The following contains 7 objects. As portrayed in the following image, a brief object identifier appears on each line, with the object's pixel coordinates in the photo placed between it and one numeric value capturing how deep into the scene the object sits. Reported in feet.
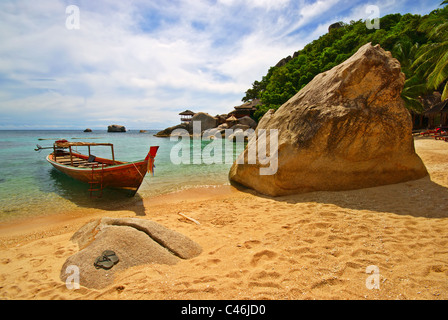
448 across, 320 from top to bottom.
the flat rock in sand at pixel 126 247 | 9.33
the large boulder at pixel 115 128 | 323.61
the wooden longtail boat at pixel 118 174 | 26.00
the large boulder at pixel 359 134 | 19.17
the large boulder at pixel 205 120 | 150.44
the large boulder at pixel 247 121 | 127.46
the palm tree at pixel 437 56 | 38.45
